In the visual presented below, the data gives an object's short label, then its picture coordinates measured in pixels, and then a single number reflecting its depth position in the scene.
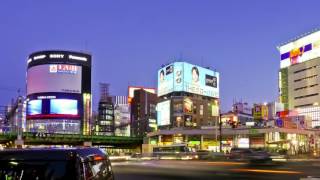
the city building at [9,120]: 118.82
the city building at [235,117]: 143.88
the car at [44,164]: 7.41
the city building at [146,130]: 196.50
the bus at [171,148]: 72.00
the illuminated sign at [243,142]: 112.62
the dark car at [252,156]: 17.56
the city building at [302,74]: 170.62
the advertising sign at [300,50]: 170.75
